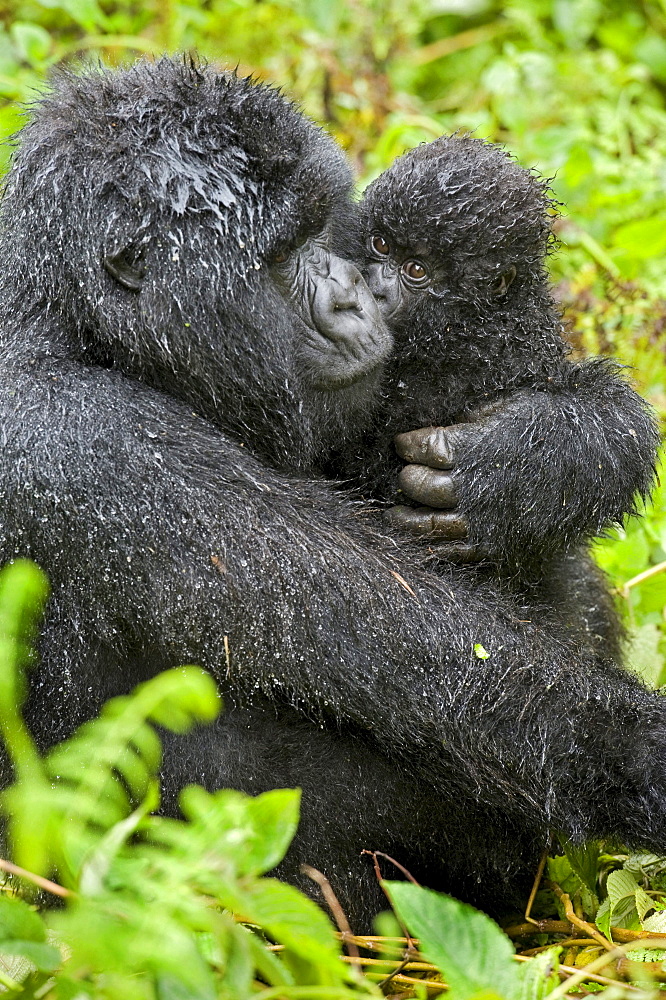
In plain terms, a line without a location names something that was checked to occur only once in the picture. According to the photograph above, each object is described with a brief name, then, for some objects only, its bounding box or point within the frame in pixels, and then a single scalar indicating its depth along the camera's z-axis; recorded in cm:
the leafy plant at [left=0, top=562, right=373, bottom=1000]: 301
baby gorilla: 573
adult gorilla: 501
